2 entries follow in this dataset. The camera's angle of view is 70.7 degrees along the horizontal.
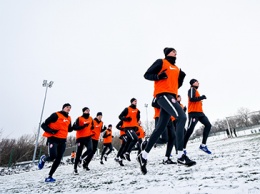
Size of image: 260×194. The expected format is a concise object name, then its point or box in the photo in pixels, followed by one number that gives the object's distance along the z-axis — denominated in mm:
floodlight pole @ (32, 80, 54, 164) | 27800
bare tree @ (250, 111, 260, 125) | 65375
